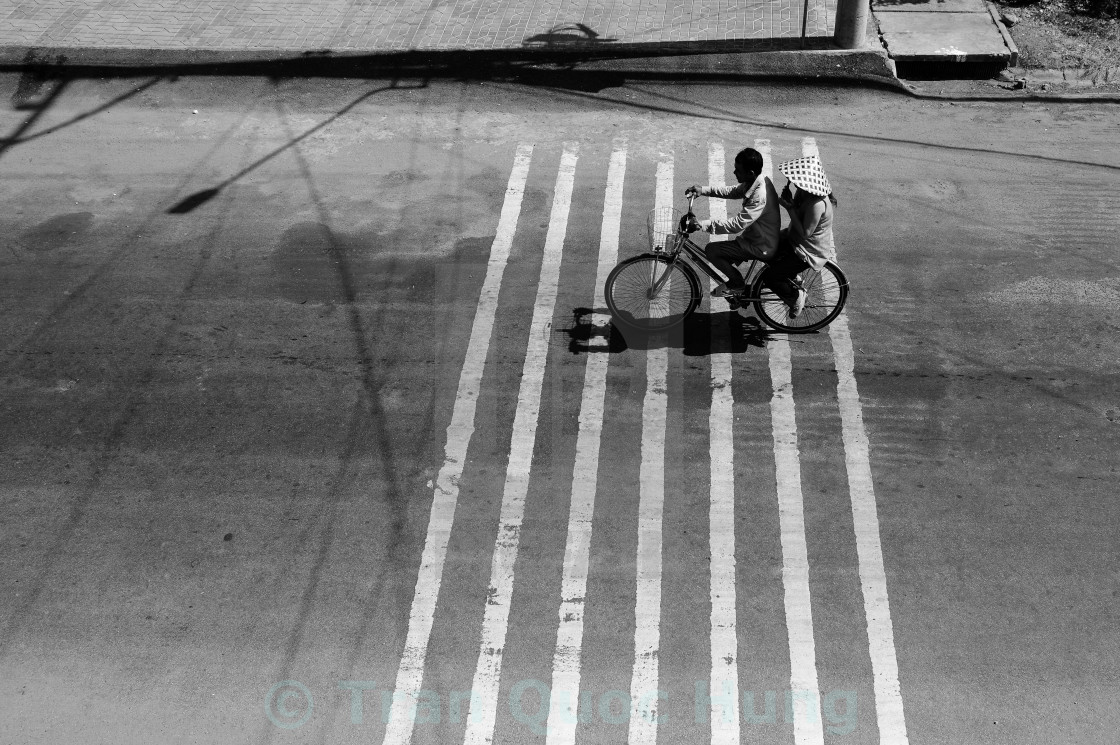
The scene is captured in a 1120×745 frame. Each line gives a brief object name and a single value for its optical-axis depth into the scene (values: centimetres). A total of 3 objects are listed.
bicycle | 807
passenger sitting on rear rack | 736
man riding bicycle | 751
